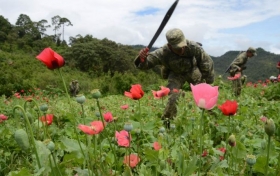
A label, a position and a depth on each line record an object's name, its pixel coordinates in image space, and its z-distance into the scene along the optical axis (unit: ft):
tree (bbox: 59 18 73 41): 175.11
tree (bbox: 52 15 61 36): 175.11
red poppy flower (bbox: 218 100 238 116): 5.31
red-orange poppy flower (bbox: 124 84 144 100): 6.05
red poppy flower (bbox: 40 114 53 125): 6.04
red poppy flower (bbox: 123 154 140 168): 4.63
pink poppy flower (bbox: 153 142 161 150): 4.75
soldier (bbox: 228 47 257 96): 26.09
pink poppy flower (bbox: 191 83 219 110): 3.44
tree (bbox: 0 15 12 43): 140.42
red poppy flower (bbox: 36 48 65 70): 4.43
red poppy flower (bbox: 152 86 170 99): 7.70
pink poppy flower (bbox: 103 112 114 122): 6.06
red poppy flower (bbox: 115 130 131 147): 4.76
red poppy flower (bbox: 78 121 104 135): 3.97
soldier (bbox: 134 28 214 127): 13.16
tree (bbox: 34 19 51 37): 161.65
